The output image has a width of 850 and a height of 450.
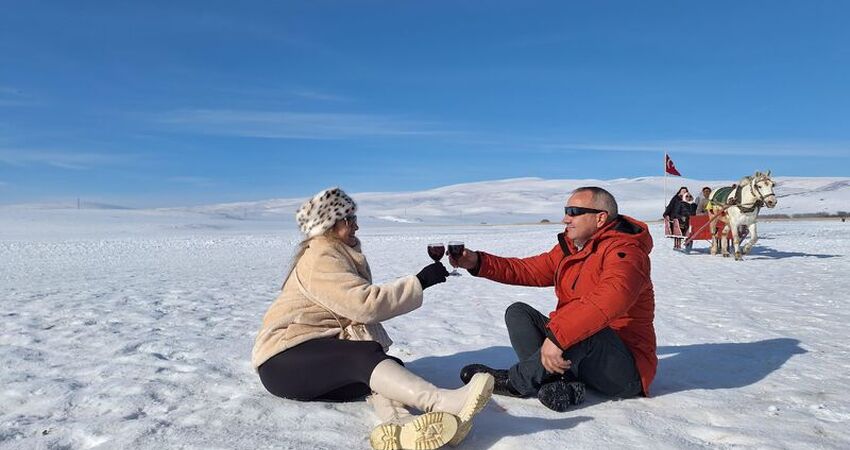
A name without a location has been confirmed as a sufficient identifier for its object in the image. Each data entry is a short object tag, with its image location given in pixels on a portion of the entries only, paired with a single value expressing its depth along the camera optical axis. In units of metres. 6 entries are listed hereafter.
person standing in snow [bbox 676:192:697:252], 15.82
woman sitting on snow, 2.91
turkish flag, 19.61
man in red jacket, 3.04
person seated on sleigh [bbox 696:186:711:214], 16.45
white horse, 13.17
